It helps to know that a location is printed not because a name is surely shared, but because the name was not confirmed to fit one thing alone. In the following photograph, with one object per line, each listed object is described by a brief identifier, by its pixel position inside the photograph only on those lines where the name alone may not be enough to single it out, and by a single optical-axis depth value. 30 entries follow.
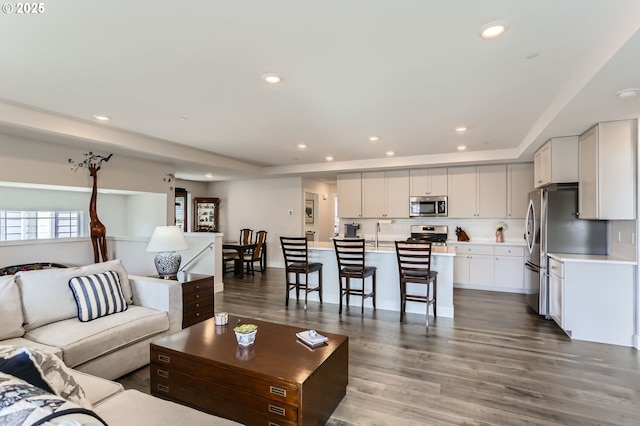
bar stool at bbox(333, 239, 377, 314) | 4.38
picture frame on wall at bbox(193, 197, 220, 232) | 9.10
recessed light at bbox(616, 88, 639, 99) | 2.59
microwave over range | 6.38
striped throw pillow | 2.67
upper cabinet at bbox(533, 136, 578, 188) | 4.03
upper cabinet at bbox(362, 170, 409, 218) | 6.71
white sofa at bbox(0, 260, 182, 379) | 2.28
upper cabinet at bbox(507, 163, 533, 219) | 5.86
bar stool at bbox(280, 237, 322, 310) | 4.73
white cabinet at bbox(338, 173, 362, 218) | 7.13
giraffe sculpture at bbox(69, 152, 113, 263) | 4.80
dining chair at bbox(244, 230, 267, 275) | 7.27
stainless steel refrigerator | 3.95
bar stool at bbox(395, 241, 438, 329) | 3.97
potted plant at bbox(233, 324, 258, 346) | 2.21
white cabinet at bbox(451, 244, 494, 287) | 5.85
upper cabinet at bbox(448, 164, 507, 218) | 6.03
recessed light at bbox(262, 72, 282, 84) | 2.66
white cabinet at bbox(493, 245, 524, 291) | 5.67
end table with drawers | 3.46
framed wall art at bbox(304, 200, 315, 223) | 8.62
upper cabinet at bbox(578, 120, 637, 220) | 3.36
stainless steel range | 6.47
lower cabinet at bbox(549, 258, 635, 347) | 3.38
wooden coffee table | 1.81
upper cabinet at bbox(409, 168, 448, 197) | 6.42
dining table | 7.02
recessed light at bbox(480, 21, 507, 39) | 1.94
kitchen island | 4.37
